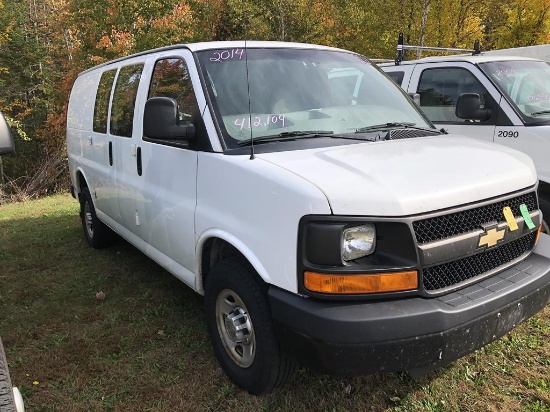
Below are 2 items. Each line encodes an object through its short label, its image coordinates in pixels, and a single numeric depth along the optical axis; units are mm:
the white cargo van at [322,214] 2143
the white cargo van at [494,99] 4516
